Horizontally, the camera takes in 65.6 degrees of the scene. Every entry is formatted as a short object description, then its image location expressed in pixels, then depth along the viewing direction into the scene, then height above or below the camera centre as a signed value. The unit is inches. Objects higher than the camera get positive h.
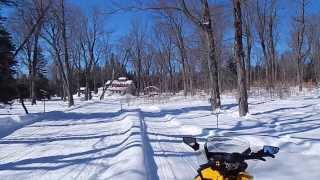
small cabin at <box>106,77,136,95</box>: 1804.6 +44.3
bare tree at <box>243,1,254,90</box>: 1058.5 +254.2
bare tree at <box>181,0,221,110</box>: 448.8 +101.8
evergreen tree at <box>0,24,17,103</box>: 474.4 +39.9
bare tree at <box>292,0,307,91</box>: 942.5 +237.8
